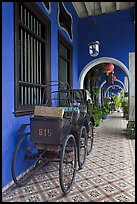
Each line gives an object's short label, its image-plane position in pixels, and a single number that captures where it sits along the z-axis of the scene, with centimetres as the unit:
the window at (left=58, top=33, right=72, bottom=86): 520
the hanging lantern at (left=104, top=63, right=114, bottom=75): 893
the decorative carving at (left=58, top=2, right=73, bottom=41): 486
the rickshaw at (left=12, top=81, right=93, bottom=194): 227
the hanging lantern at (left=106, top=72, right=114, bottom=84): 1131
